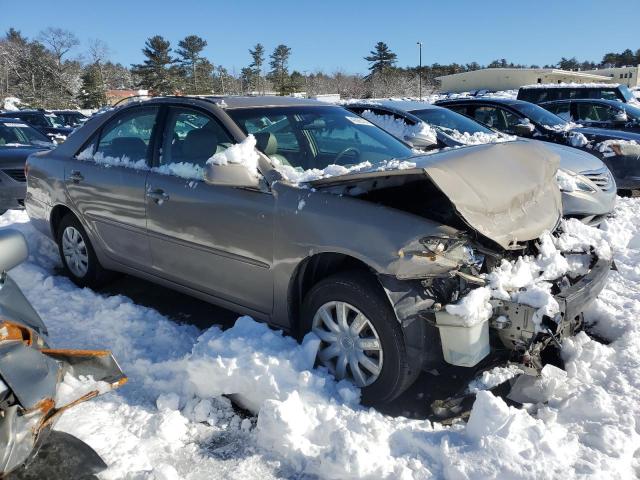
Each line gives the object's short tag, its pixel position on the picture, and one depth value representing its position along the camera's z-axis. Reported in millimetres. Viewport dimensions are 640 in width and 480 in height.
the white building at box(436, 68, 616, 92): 55062
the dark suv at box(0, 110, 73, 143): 15515
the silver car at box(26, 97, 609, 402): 2789
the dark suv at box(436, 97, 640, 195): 8086
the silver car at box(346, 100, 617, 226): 5758
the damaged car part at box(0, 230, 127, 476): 1982
